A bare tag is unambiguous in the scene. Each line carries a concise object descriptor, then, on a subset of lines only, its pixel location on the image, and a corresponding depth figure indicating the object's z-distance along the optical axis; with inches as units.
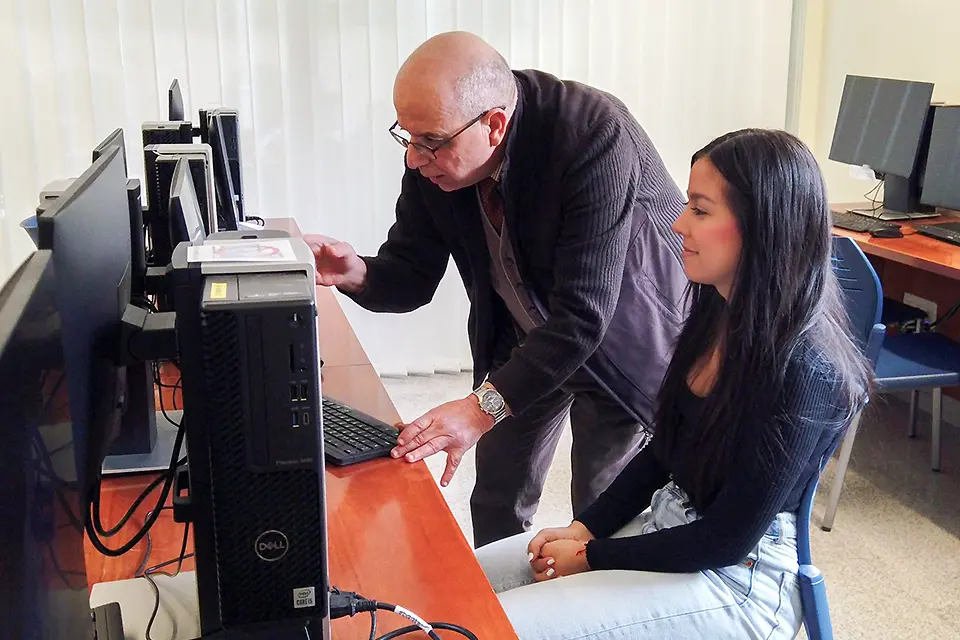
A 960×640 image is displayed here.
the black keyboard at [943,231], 116.2
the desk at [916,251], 106.4
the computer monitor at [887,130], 127.6
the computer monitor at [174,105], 91.8
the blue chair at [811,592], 53.2
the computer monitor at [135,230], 52.0
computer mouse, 120.6
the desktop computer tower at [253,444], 32.4
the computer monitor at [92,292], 31.0
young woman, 50.5
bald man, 60.6
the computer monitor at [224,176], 82.1
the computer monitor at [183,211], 41.6
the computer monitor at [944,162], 122.7
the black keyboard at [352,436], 56.4
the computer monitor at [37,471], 21.2
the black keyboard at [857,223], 123.6
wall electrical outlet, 132.0
